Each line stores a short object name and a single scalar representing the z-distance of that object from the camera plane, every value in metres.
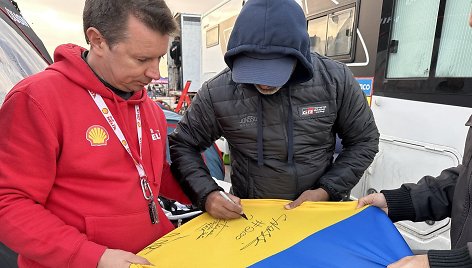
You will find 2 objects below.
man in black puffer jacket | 1.58
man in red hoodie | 1.02
